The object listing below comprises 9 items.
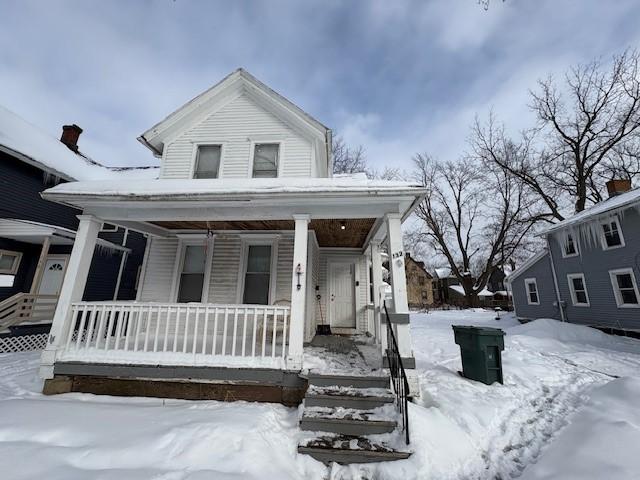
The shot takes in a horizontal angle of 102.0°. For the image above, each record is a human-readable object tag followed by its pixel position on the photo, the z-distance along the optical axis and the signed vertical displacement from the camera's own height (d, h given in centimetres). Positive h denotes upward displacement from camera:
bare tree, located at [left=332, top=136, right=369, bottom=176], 2103 +1116
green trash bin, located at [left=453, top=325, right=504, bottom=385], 454 -94
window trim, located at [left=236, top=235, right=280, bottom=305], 654 +88
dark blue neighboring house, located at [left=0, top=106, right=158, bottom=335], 798 +170
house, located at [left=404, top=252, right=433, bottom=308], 3656 +211
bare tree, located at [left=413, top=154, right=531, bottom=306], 2072 +663
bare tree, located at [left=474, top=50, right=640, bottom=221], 1516 +988
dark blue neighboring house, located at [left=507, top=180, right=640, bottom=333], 987 +154
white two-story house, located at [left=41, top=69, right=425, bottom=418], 421 +123
